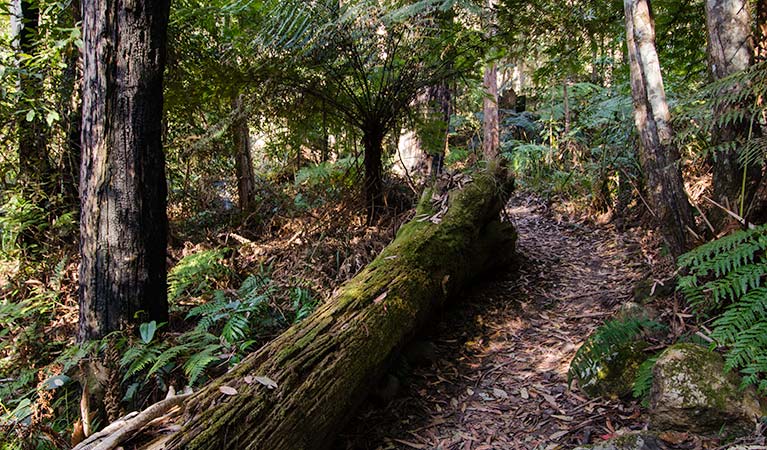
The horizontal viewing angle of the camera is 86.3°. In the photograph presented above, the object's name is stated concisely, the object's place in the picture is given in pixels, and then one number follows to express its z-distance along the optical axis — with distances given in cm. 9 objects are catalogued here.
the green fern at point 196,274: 376
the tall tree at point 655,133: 294
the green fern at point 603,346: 244
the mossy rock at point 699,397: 184
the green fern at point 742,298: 176
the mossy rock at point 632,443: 181
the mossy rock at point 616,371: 245
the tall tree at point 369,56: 389
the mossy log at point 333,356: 182
